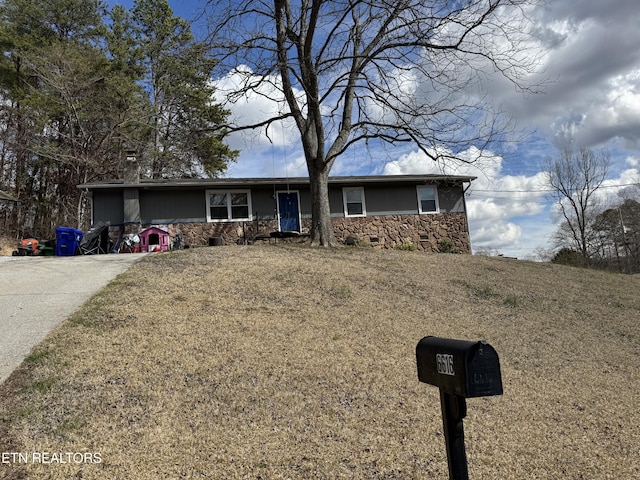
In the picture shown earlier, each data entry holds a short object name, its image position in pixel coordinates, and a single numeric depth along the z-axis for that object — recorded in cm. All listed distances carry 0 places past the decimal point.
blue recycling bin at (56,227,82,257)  1485
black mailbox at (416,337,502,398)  145
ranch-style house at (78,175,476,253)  1638
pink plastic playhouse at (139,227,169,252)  1558
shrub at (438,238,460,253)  1780
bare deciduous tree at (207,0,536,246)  1199
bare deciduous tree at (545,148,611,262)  3366
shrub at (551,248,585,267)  1823
